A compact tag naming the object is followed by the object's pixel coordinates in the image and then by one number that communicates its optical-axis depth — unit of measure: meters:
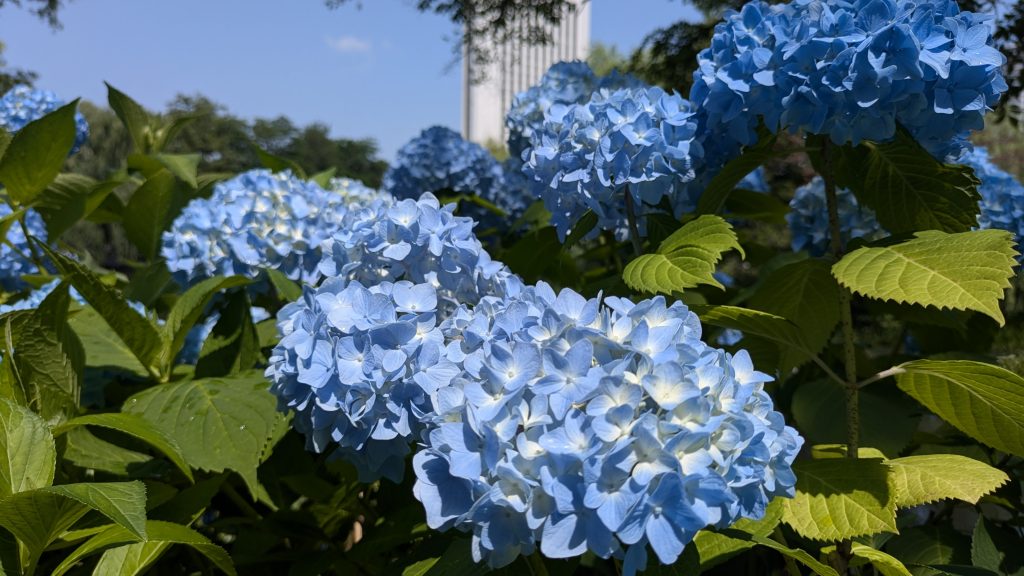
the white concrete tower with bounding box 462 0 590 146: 40.38
